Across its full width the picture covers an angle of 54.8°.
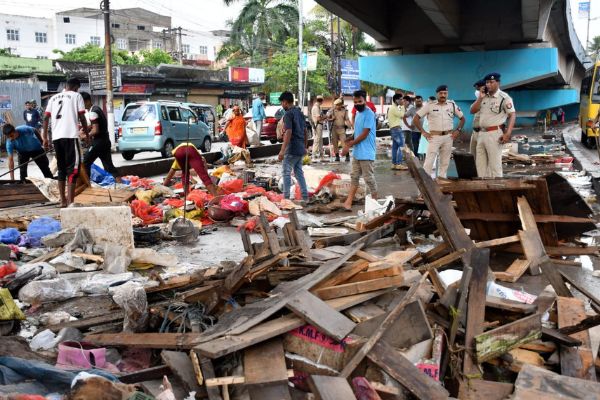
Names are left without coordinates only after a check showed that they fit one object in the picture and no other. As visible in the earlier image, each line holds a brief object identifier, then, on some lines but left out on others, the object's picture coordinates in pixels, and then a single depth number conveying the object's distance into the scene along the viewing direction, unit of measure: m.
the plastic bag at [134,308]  4.21
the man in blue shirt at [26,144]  11.59
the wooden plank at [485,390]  3.37
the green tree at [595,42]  99.96
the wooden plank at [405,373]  3.25
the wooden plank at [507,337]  3.64
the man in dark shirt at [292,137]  9.48
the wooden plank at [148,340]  3.74
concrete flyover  13.03
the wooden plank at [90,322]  4.36
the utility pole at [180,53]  55.42
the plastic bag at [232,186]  10.63
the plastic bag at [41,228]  7.07
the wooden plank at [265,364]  3.31
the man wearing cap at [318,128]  17.77
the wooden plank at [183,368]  3.39
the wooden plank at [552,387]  3.20
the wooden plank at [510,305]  4.08
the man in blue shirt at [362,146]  9.30
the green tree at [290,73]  46.75
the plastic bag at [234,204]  8.89
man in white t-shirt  8.55
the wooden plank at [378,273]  4.23
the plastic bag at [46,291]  5.11
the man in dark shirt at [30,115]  16.41
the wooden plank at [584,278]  5.45
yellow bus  21.08
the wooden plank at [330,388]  3.16
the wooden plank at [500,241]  5.91
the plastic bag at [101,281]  5.43
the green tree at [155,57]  47.19
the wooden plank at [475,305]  3.66
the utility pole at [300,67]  29.41
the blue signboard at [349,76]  25.75
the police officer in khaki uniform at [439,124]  10.21
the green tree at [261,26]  50.62
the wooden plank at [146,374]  3.44
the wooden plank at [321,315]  3.57
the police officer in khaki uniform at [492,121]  9.02
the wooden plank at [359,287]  4.11
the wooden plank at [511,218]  6.15
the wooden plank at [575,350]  3.64
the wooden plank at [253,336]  3.35
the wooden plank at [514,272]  5.46
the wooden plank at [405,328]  3.70
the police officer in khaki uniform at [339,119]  16.11
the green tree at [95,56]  41.91
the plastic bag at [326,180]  10.67
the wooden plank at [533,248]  5.70
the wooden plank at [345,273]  4.30
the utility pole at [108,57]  20.42
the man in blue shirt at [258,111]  21.50
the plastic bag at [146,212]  8.70
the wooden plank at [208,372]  3.26
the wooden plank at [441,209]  5.49
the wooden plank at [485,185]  6.13
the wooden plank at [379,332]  3.41
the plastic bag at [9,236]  7.01
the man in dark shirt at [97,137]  9.92
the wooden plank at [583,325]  3.84
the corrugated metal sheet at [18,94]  25.90
